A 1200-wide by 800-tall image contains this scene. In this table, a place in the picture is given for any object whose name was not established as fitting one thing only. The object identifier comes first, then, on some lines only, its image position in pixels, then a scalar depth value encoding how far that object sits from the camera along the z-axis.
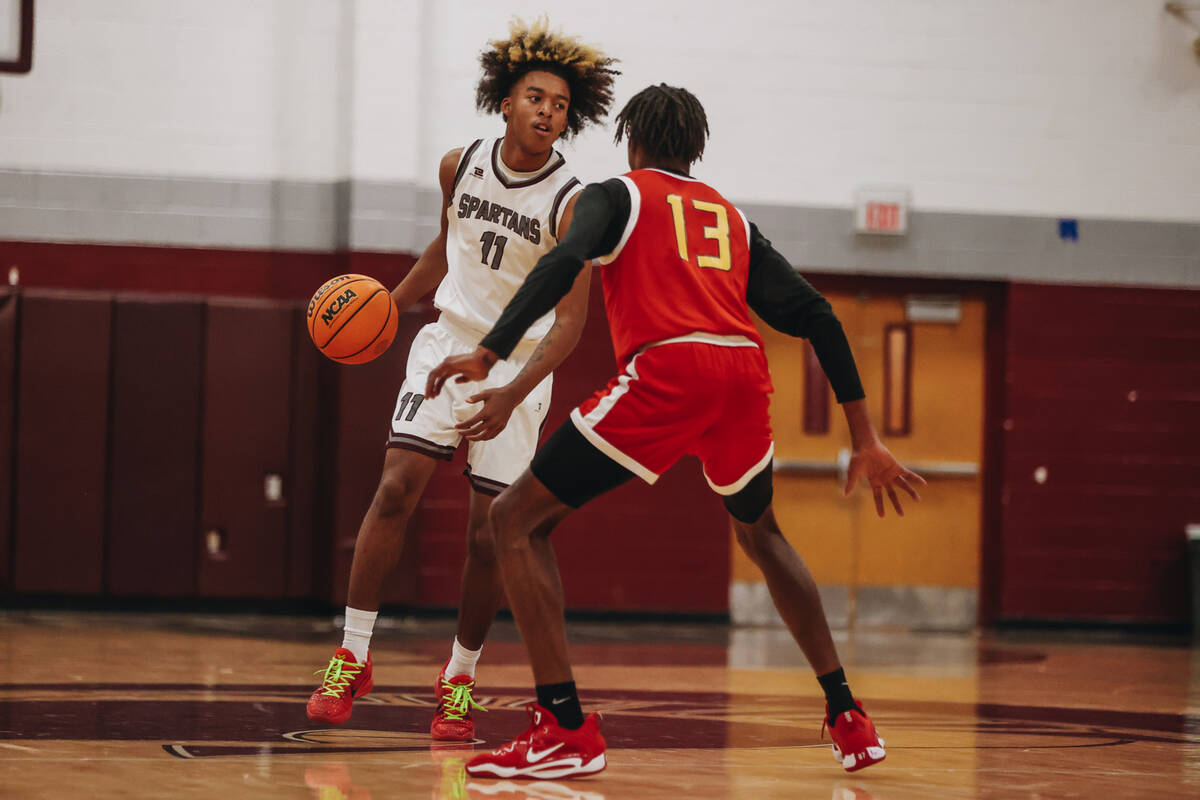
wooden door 18.23
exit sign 18.11
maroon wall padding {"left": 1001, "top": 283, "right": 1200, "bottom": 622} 18.45
